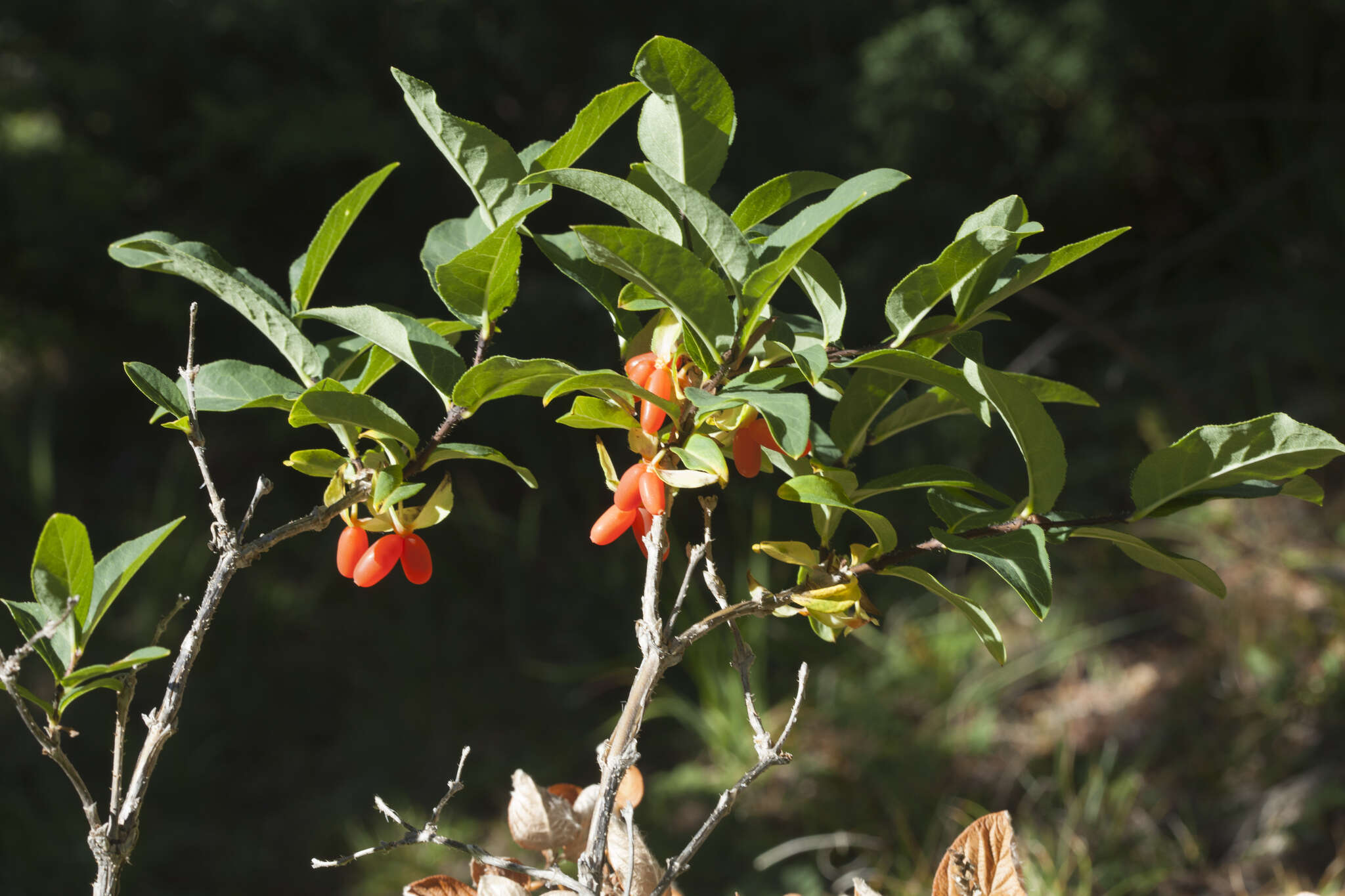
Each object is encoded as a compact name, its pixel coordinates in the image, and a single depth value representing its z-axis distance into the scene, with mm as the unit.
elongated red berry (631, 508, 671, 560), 1090
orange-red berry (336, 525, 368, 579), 1080
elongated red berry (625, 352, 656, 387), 1072
